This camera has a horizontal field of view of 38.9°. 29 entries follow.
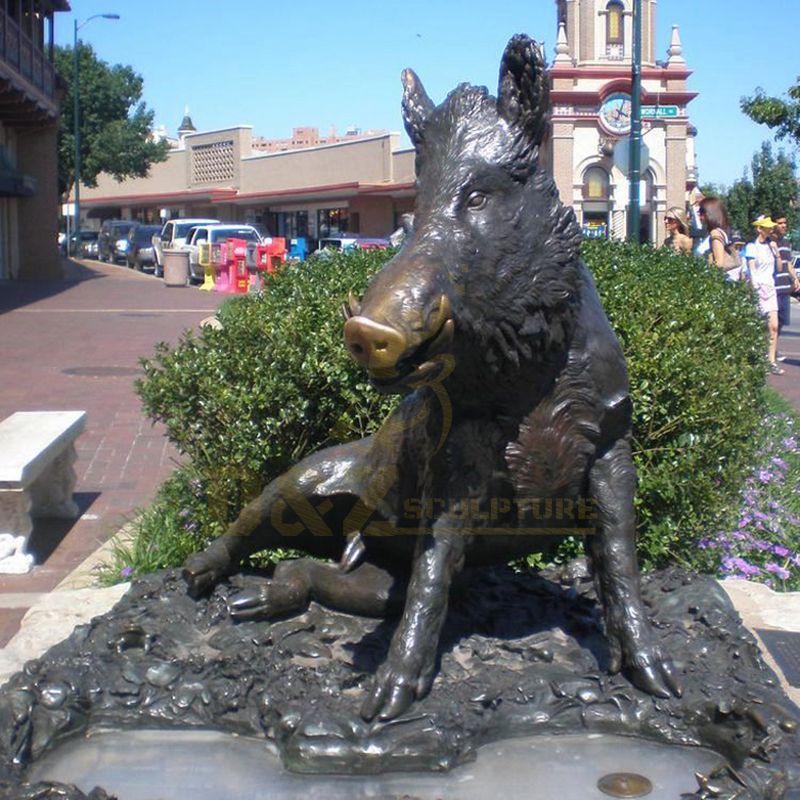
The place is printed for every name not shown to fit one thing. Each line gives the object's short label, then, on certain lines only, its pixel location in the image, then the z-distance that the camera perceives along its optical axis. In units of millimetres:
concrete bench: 6406
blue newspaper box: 35219
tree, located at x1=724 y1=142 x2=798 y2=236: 51969
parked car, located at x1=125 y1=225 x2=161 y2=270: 44344
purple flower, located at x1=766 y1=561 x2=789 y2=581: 5699
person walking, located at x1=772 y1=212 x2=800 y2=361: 13719
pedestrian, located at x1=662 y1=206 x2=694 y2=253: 12086
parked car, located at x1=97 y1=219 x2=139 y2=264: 49125
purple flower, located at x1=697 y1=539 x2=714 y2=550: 5383
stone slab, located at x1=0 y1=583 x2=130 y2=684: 3768
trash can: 34875
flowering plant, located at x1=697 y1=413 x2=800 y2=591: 5547
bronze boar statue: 2541
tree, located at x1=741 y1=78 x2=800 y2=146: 19453
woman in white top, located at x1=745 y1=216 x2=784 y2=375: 13195
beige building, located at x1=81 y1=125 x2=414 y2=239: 50312
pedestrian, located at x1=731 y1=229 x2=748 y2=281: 13156
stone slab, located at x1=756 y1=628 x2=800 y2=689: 3697
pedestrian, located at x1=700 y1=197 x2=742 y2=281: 12312
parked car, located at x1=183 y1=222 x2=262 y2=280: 36906
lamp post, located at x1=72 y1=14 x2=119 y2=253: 45906
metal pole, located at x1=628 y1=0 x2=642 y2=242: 16000
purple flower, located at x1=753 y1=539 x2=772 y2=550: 5866
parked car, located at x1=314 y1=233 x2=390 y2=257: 32572
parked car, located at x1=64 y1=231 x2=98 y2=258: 56312
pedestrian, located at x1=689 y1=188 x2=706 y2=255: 13792
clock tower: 44438
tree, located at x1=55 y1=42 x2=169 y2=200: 53594
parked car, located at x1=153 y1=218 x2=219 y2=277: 40969
